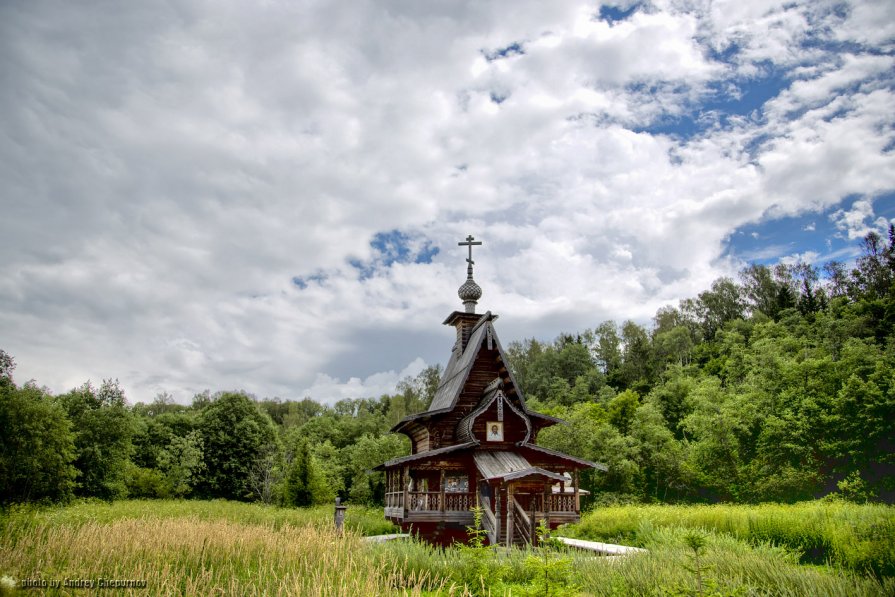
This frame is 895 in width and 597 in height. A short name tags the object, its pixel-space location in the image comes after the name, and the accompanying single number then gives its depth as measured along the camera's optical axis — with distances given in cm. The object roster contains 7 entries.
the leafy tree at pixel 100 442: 4103
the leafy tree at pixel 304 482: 3303
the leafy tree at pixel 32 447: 3166
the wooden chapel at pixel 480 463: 1947
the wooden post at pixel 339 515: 1633
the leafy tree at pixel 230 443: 5206
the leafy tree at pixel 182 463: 4875
